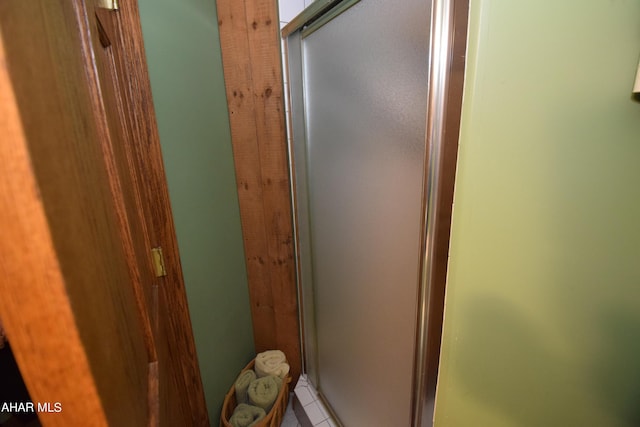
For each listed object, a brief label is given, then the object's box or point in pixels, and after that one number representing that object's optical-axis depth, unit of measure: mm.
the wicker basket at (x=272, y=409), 1196
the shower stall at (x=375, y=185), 594
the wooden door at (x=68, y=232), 185
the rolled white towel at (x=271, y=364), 1402
